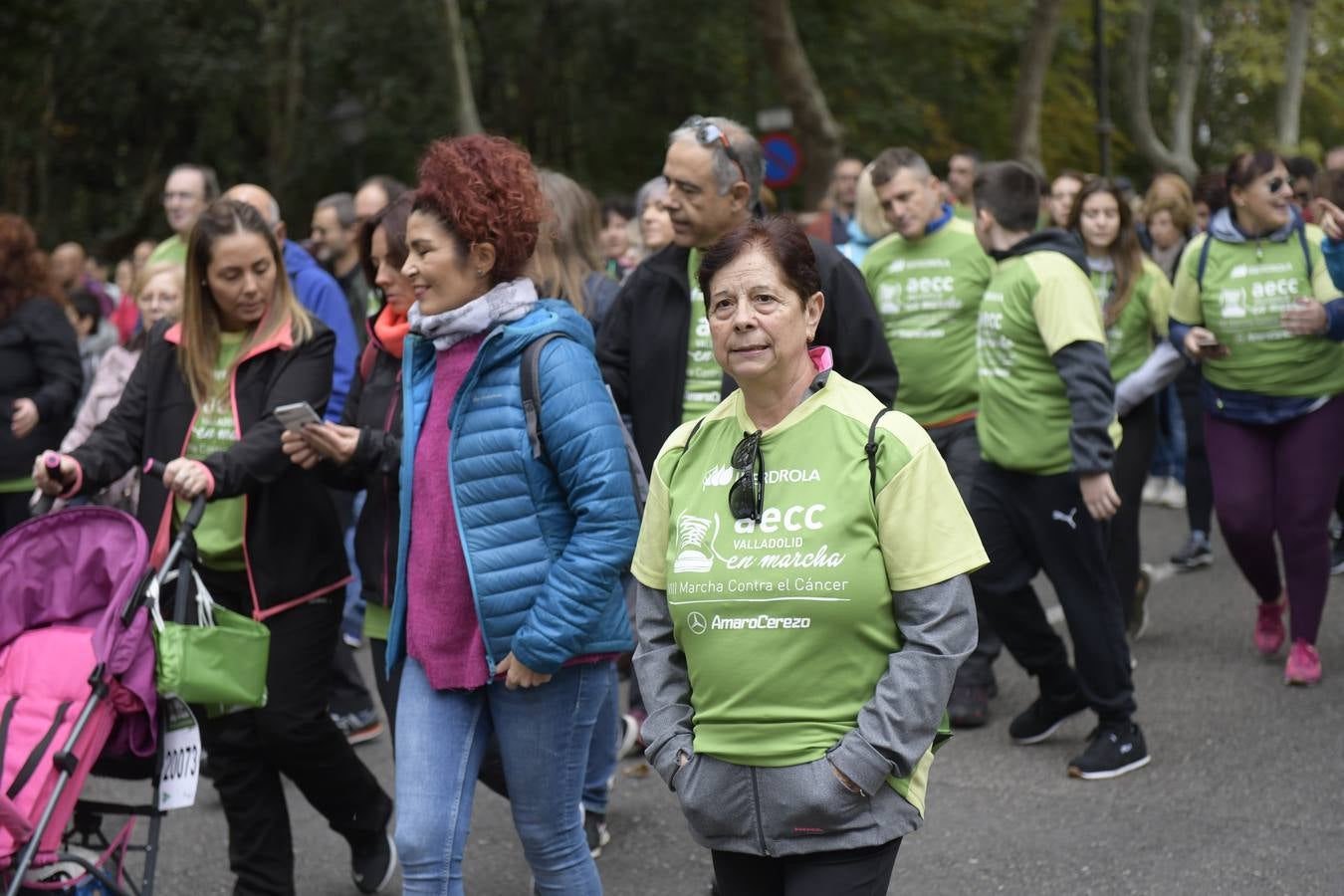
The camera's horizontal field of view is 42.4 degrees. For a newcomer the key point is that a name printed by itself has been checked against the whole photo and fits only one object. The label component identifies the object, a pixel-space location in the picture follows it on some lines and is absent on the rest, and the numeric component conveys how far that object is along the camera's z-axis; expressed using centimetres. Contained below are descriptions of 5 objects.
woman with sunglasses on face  695
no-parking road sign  1739
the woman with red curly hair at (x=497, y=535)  387
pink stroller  410
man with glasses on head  489
